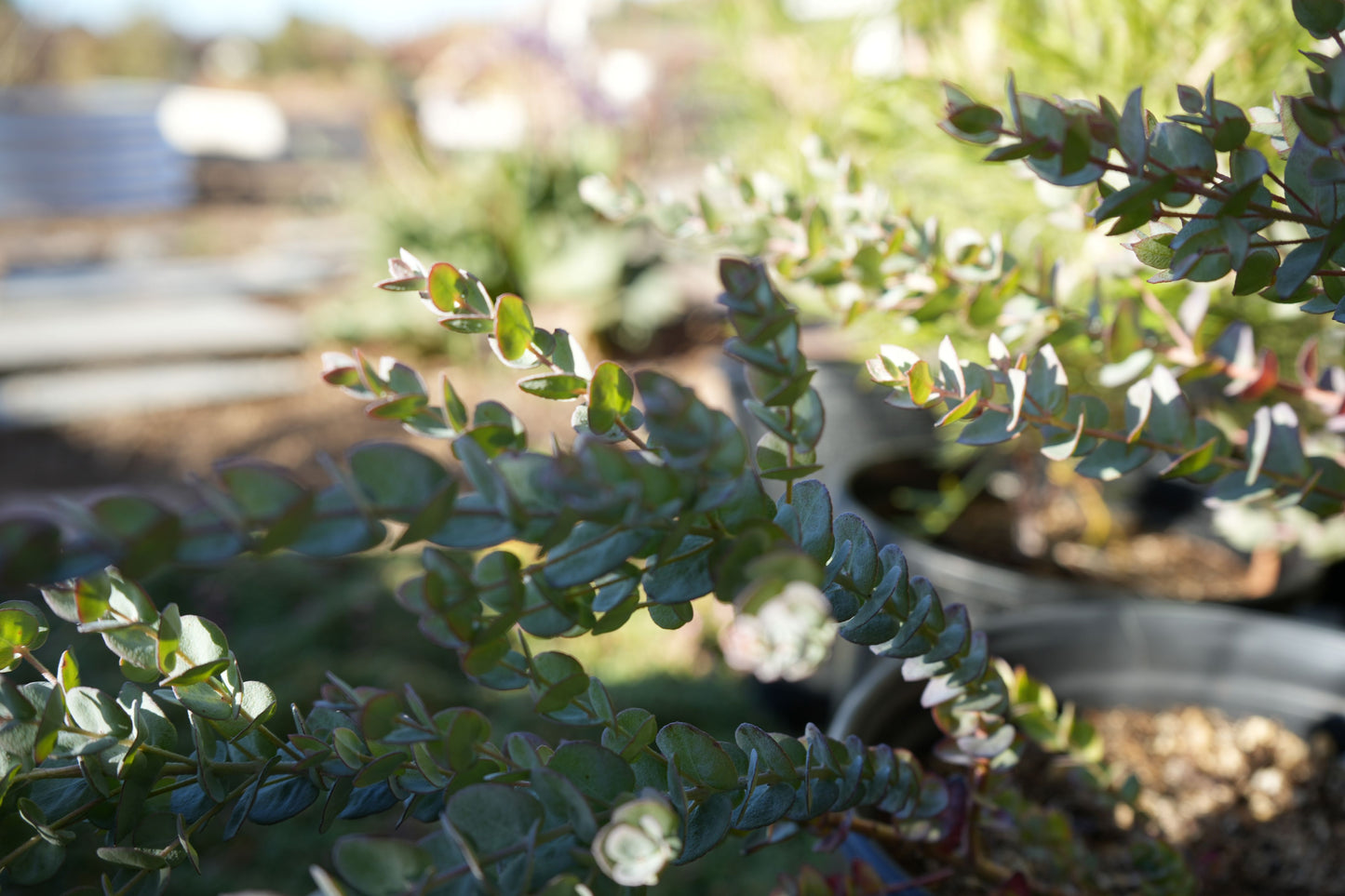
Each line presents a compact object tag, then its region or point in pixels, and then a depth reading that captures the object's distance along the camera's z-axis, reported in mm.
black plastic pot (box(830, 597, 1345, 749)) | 925
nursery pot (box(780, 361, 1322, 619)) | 1222
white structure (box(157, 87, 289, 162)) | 11391
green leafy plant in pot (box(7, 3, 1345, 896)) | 301
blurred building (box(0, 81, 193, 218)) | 8961
